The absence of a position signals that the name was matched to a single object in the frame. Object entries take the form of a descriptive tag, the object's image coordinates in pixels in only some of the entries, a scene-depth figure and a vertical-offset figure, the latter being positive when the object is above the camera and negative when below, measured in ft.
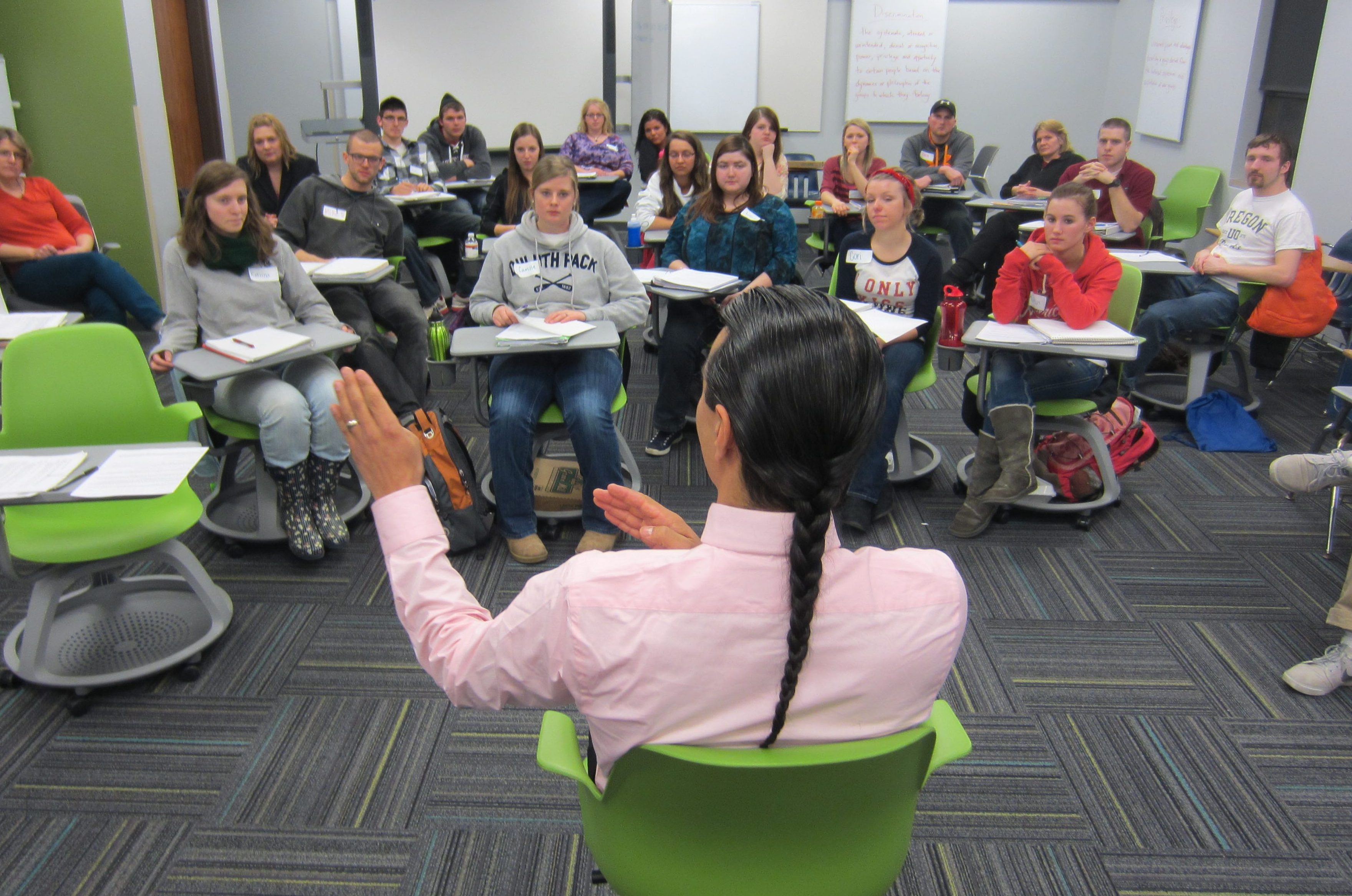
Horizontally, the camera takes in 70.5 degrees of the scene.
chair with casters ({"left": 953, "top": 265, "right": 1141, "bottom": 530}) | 10.58 -3.13
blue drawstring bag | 12.97 -3.87
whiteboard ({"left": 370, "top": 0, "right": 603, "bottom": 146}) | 25.21 +1.49
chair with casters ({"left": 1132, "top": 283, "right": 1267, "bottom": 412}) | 13.71 -3.30
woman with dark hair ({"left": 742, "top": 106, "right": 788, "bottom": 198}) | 18.93 -0.44
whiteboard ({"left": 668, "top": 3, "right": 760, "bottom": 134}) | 26.73 +1.48
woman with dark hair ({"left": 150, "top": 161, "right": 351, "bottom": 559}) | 9.66 -2.21
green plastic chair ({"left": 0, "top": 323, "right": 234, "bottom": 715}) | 7.66 -3.27
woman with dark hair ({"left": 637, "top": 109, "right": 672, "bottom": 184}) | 21.84 -0.43
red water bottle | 11.10 -2.17
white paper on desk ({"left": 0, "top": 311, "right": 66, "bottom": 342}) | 9.63 -2.10
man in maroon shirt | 16.60 -0.88
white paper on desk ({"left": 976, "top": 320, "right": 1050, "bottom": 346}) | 9.96 -2.09
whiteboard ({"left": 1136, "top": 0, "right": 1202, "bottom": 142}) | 21.59 +1.37
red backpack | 11.18 -3.71
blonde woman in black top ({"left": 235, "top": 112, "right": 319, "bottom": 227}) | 15.62 -0.81
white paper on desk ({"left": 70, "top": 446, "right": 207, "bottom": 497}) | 6.28 -2.37
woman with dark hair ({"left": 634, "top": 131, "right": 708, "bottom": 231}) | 15.48 -0.96
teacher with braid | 3.07 -1.50
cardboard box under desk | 10.80 -4.05
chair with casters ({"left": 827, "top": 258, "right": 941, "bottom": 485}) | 11.19 -3.95
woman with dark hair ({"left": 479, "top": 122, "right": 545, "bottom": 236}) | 17.08 -1.18
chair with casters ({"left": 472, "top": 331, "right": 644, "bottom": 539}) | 10.22 -3.18
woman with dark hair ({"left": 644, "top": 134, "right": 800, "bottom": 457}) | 12.69 -1.67
